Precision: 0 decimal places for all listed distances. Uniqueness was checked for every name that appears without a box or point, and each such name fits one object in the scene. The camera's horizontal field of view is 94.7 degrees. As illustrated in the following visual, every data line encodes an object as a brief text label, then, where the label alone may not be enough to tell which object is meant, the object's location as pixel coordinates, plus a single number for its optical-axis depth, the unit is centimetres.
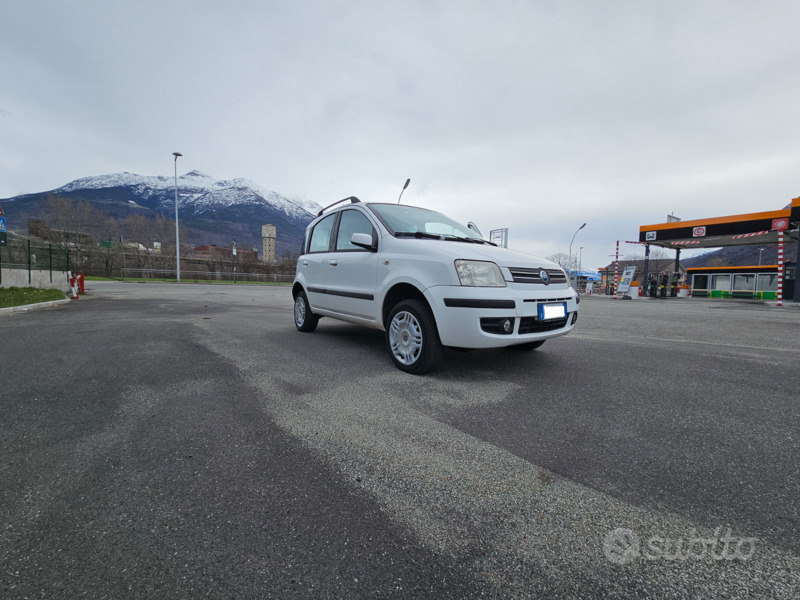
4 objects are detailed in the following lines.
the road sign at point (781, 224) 1738
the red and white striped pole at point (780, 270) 1692
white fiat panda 326
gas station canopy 1775
